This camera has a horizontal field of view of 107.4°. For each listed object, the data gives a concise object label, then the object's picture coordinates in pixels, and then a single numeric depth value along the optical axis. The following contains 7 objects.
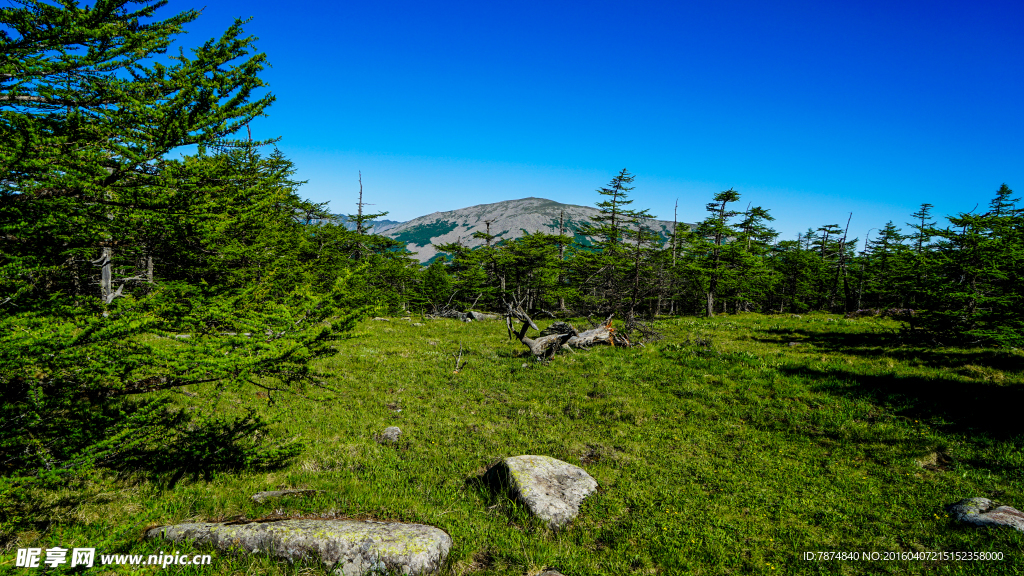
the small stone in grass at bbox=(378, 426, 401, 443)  10.38
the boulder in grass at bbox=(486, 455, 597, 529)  7.03
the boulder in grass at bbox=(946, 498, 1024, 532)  6.28
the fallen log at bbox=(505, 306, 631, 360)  19.39
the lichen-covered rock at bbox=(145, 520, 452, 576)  5.05
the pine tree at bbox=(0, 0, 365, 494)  3.96
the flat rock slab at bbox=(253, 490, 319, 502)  6.68
